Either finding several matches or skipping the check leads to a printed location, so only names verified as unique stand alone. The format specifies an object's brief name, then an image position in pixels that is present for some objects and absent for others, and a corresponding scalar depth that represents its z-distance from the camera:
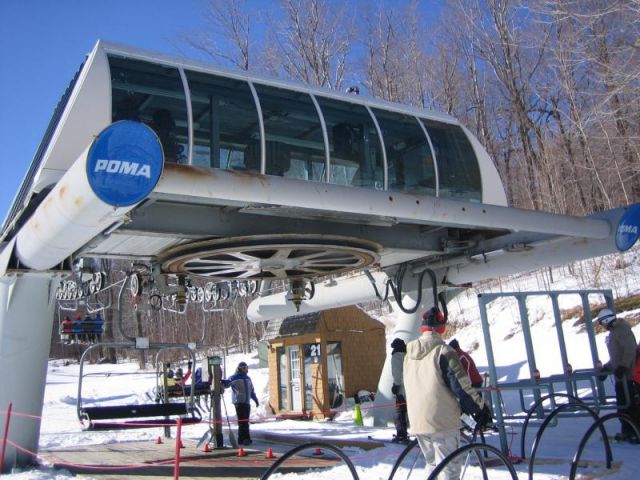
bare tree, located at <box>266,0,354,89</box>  29.12
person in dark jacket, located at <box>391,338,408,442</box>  9.77
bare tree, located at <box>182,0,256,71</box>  29.52
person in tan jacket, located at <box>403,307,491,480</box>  4.73
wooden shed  17.44
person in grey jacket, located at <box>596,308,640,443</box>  8.28
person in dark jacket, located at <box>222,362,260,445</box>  11.30
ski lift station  6.04
